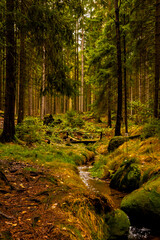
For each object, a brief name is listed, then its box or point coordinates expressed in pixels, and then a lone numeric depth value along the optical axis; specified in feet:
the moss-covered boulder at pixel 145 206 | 11.18
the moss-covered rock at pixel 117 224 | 9.68
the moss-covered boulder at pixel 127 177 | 16.93
